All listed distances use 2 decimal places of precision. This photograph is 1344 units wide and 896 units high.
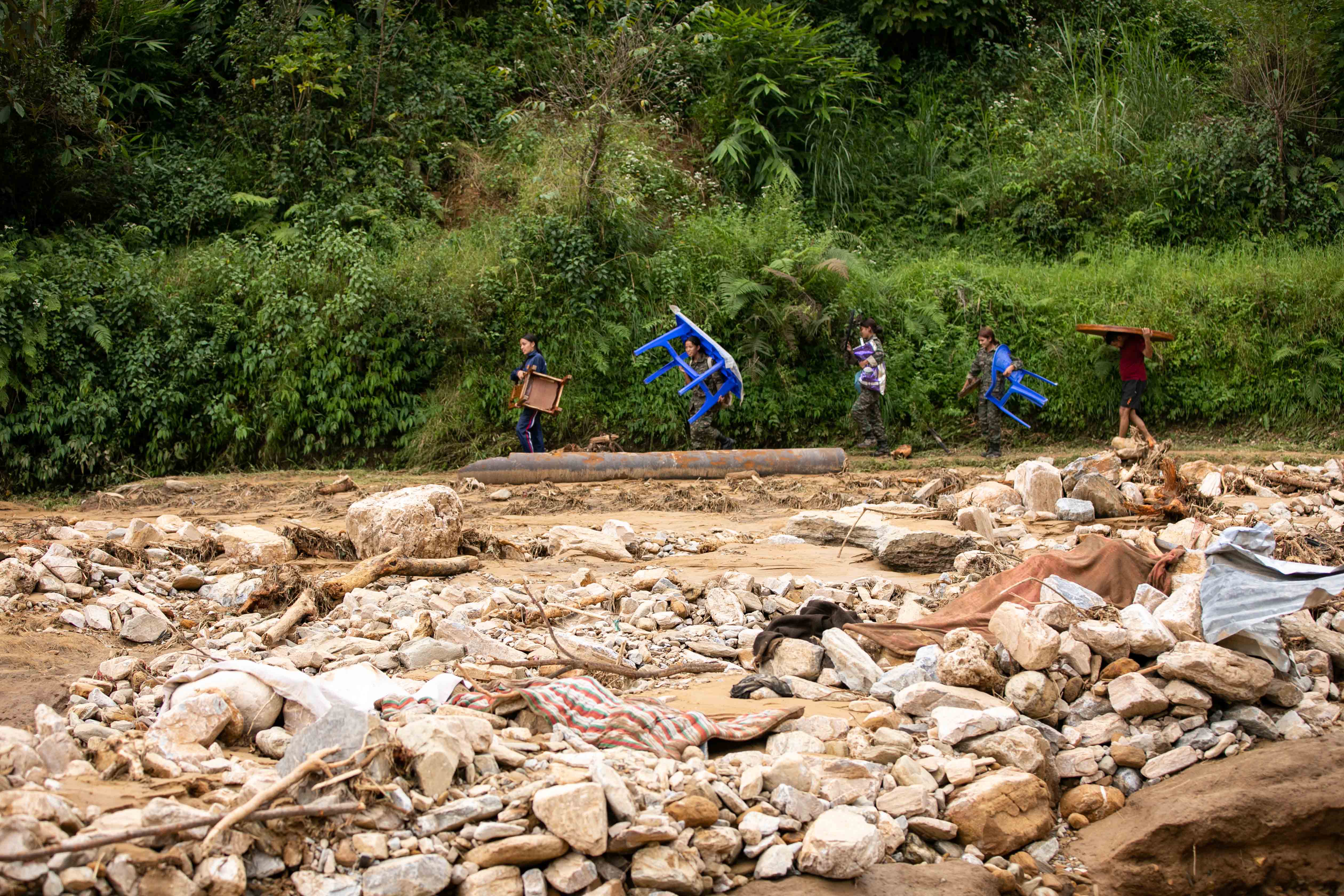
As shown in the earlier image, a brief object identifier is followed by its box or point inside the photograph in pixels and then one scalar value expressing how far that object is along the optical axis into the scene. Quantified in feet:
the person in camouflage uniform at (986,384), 44.50
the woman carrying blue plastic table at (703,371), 42.19
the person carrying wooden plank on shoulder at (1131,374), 44.45
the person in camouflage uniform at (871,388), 44.80
